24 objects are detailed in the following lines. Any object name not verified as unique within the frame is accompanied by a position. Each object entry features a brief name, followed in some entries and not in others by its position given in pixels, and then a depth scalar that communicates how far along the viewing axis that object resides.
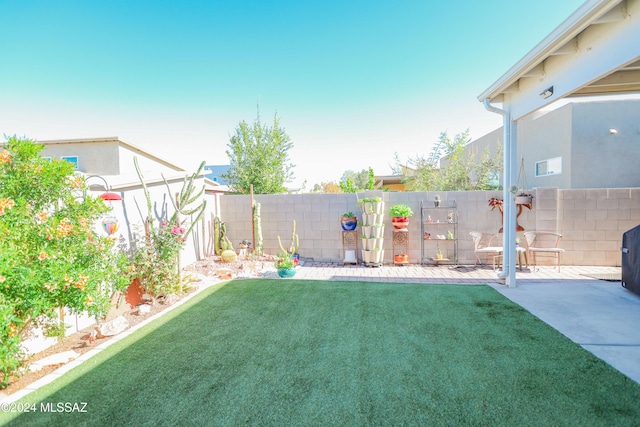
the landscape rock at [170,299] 4.77
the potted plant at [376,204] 7.12
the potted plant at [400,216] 7.00
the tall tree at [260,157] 13.25
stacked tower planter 7.10
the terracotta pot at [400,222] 7.03
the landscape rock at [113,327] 3.66
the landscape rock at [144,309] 4.39
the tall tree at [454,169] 11.50
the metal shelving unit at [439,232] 7.25
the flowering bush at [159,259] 4.68
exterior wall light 4.32
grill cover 4.64
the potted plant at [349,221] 7.25
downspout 5.36
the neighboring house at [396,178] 14.42
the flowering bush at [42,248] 2.24
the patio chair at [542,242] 6.72
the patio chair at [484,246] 6.53
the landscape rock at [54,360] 2.91
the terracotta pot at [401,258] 7.30
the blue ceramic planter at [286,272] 6.30
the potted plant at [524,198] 6.41
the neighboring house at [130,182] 4.84
